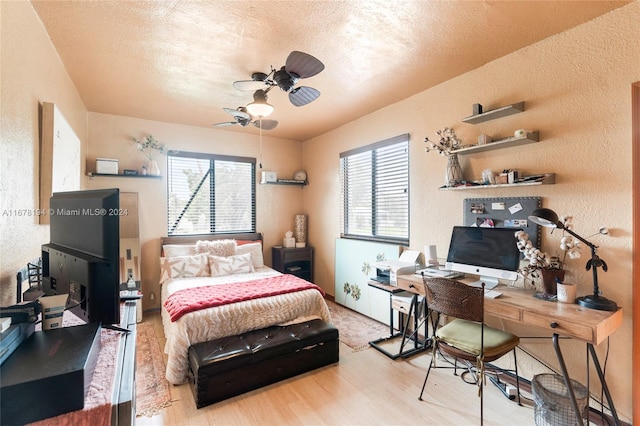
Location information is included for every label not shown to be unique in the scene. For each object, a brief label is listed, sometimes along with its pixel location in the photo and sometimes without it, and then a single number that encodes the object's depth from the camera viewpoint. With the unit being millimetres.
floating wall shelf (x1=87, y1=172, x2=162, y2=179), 3723
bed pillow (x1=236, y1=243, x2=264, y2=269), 4324
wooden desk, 1684
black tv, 1057
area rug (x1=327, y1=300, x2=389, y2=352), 3228
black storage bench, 2205
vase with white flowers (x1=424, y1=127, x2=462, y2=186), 2812
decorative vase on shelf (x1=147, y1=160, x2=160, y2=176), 4074
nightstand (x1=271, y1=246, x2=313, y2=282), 4797
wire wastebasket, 1868
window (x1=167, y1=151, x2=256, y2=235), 4375
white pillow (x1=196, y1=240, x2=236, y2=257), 4074
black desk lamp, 1861
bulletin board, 2352
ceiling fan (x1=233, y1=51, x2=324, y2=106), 2038
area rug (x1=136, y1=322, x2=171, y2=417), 2189
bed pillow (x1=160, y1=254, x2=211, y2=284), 3688
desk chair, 1998
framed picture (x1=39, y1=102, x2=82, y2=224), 1876
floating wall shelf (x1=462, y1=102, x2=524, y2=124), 2377
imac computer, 2330
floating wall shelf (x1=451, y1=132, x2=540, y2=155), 2301
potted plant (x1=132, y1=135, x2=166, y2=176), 4078
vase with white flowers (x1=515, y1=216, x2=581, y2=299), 2057
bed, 2441
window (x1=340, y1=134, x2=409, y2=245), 3559
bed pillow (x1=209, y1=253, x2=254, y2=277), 3818
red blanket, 2551
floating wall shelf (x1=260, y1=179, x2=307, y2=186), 5016
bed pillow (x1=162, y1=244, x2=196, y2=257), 3951
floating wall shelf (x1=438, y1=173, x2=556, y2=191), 2223
